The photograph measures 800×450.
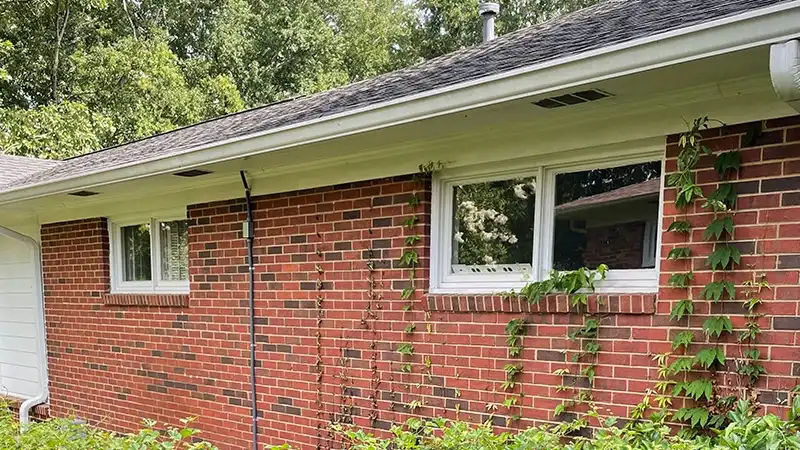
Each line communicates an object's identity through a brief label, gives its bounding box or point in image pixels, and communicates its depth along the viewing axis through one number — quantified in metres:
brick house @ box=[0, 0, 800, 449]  2.44
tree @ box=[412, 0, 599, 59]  19.36
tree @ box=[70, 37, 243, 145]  13.55
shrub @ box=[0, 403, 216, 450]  2.53
